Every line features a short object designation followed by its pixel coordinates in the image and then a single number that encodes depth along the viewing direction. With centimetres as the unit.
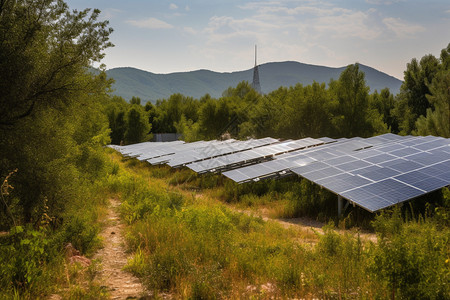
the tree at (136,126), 5350
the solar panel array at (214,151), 2080
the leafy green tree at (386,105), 4638
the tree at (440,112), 2243
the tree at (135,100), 7868
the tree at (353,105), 3681
